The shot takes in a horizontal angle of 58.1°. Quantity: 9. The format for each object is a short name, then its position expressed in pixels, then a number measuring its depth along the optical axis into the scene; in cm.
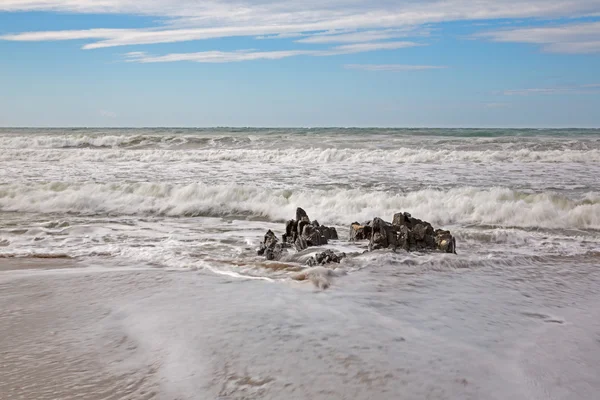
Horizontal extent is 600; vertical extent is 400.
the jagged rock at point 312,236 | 637
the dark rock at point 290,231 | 667
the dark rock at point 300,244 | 630
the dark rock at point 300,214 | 692
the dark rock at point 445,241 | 616
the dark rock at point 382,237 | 627
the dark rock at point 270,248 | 594
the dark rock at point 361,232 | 698
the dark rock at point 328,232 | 685
